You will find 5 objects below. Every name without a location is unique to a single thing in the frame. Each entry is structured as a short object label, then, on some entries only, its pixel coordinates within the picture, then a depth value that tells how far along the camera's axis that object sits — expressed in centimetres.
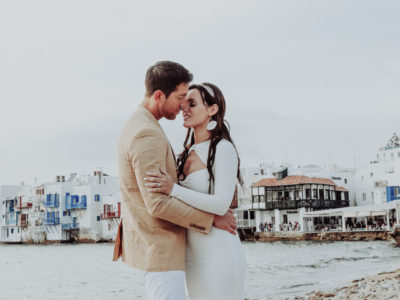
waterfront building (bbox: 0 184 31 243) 7872
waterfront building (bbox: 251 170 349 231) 5491
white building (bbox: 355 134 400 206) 5534
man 259
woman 272
